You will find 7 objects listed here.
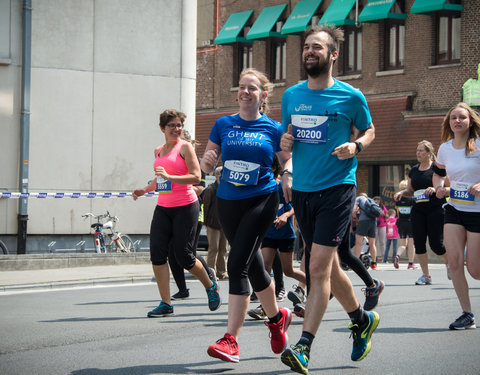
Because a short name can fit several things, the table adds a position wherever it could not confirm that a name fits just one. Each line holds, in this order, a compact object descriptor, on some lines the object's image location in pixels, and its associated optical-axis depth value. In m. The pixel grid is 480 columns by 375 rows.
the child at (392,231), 23.06
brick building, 28.03
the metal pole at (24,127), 16.81
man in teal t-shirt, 5.56
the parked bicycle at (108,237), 17.62
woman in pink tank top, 8.36
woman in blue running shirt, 5.93
